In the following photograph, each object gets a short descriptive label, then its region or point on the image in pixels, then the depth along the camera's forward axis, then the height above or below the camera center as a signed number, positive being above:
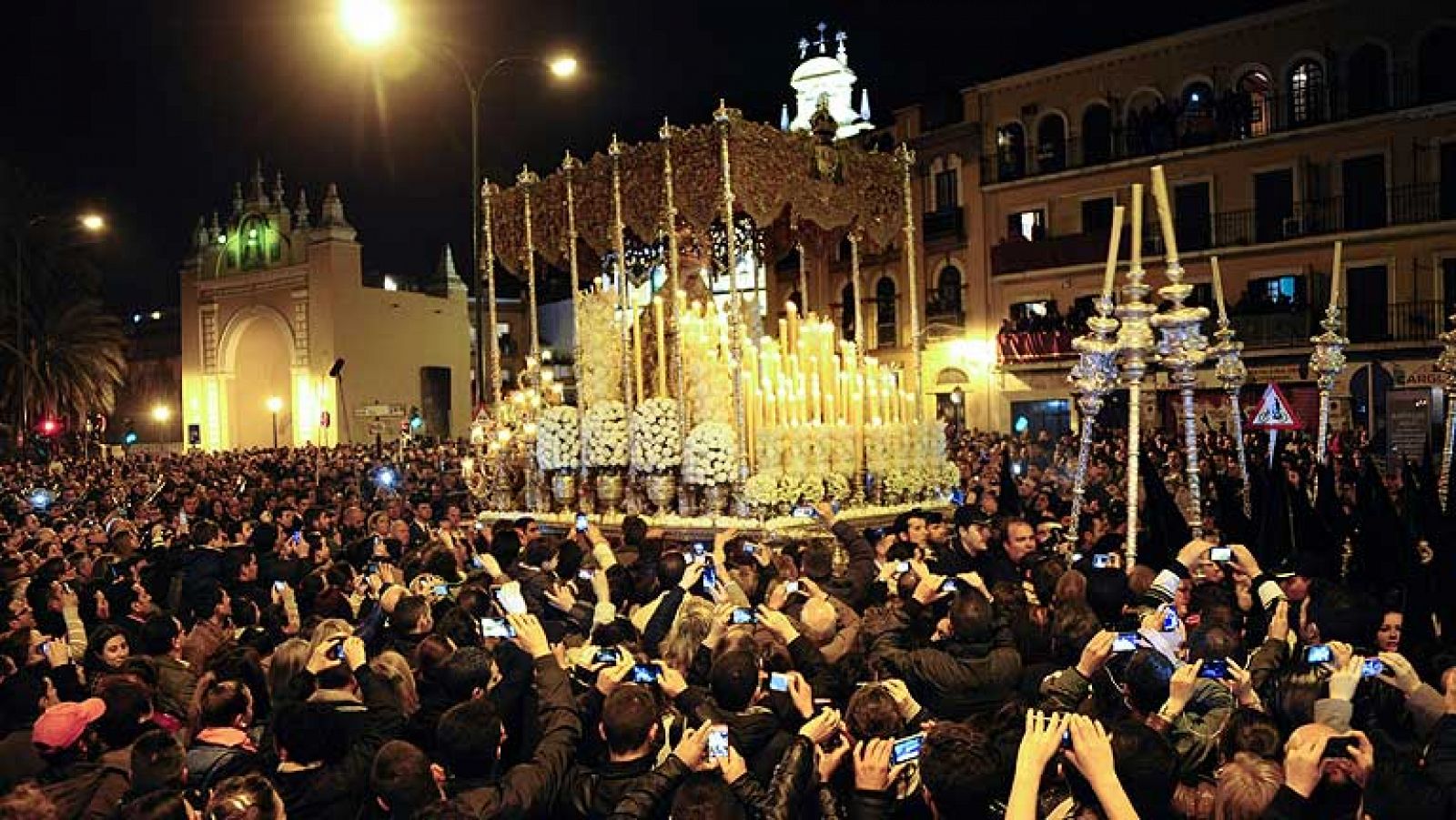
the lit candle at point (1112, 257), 8.64 +1.05
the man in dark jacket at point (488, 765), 4.19 -1.34
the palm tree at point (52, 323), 40.78 +3.99
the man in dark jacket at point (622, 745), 4.20 -1.21
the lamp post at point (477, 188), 18.03 +3.65
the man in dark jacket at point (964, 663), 5.30 -1.21
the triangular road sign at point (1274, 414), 11.46 -0.22
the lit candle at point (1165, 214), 8.40 +1.36
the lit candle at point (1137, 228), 8.51 +1.24
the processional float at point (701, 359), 13.64 +0.65
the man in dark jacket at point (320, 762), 4.41 -1.32
